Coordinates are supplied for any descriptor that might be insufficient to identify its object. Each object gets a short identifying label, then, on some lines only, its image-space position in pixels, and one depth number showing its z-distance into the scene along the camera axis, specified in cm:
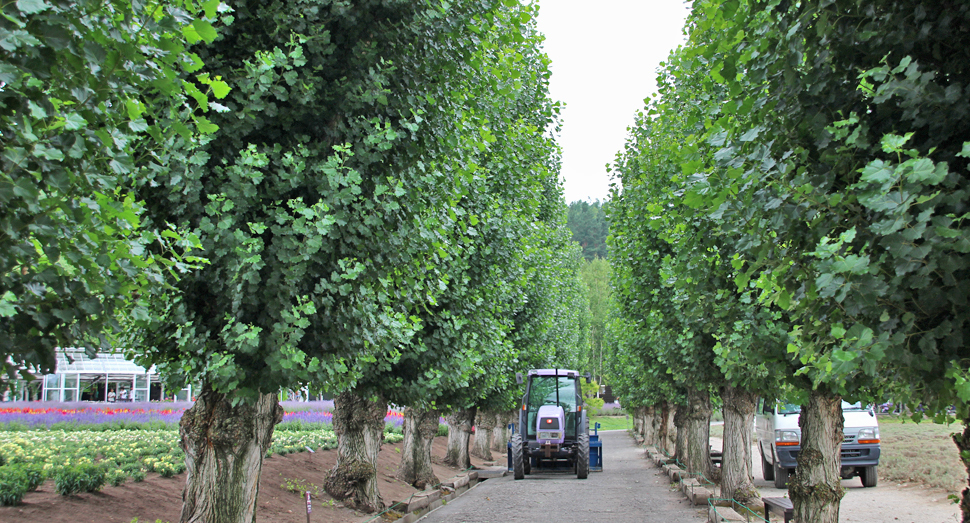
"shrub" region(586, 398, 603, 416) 7139
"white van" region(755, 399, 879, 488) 1714
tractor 2159
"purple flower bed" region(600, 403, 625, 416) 8662
